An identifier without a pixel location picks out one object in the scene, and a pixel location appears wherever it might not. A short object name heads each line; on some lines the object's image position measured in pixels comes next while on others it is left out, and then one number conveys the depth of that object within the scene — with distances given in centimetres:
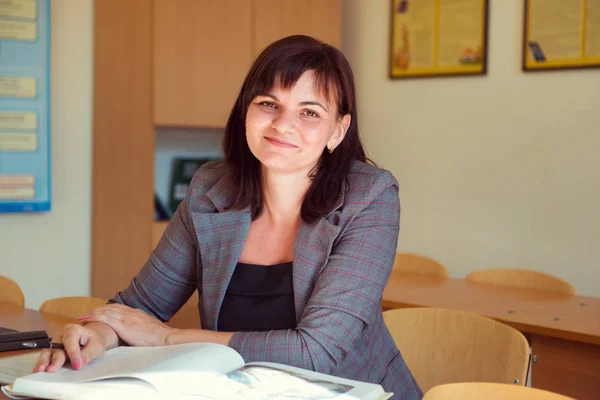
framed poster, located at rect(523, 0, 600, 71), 363
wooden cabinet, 388
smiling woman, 158
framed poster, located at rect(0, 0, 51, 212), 366
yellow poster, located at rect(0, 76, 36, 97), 366
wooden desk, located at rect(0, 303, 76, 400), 197
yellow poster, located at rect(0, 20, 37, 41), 363
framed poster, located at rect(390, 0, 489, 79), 403
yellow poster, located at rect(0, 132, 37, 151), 368
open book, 116
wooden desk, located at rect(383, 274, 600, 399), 242
